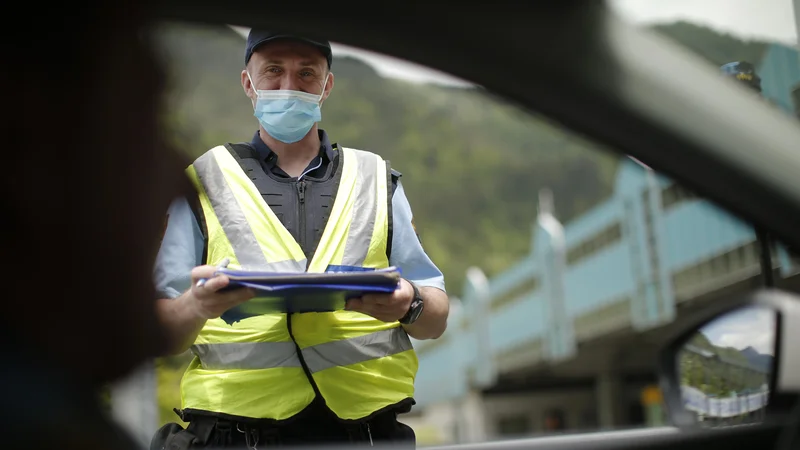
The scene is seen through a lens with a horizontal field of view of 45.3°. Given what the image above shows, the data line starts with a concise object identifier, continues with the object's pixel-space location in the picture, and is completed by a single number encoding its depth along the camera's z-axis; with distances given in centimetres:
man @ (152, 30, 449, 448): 216
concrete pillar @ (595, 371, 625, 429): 2458
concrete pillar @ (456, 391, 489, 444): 2903
